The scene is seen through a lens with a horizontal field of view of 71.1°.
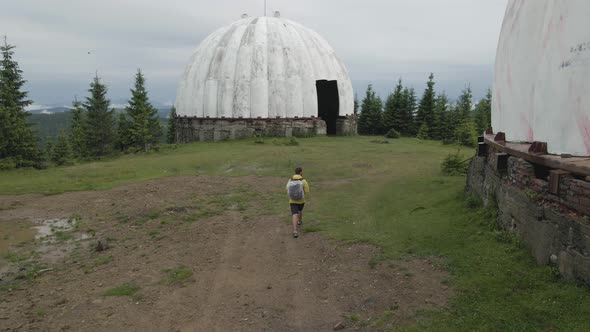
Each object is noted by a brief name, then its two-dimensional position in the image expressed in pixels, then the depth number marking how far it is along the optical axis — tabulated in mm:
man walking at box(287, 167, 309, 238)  9383
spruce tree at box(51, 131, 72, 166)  32875
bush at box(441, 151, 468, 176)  14539
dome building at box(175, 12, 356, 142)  25859
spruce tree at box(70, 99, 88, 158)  34094
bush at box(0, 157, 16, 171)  19219
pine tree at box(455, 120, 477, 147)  25016
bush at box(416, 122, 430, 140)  30888
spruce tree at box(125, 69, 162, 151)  27078
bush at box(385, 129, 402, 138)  30469
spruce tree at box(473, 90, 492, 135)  32438
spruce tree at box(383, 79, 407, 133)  33438
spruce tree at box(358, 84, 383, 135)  35156
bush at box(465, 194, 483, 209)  9352
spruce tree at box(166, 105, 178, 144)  44422
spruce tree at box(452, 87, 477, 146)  25203
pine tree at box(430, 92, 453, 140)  31656
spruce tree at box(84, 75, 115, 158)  33312
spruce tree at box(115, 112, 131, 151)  33688
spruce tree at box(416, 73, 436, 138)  32562
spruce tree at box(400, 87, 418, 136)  33281
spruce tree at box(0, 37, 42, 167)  20266
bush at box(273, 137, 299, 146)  22953
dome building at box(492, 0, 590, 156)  5848
